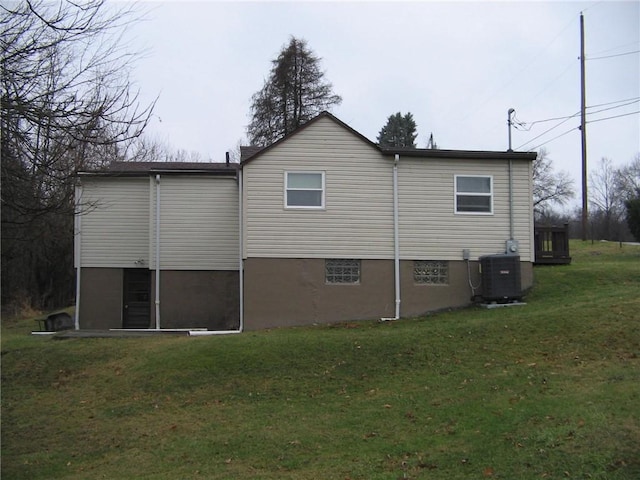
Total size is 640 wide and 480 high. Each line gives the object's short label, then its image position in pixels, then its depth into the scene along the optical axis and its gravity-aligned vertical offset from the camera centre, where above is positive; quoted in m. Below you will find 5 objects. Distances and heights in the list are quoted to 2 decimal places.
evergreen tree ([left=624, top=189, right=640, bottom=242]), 22.52 +1.66
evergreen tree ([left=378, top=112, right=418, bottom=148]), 48.44 +10.67
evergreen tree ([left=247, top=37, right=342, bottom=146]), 35.75 +9.82
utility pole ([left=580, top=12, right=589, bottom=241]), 29.49 +6.55
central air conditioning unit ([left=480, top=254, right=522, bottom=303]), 15.33 -0.43
